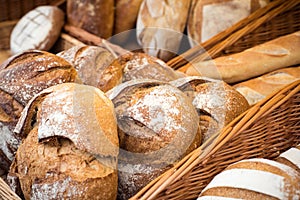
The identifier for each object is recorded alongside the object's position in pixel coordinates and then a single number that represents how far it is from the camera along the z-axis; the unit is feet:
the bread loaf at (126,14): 7.16
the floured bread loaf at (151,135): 4.41
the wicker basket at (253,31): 6.24
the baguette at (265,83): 5.57
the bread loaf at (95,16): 7.04
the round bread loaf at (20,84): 4.77
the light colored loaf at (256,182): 4.04
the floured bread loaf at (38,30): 7.15
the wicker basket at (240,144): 4.27
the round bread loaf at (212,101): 4.75
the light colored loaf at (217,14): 6.45
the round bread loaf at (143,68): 5.17
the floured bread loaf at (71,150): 4.21
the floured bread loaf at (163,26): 6.60
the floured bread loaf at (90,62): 5.12
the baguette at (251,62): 5.80
